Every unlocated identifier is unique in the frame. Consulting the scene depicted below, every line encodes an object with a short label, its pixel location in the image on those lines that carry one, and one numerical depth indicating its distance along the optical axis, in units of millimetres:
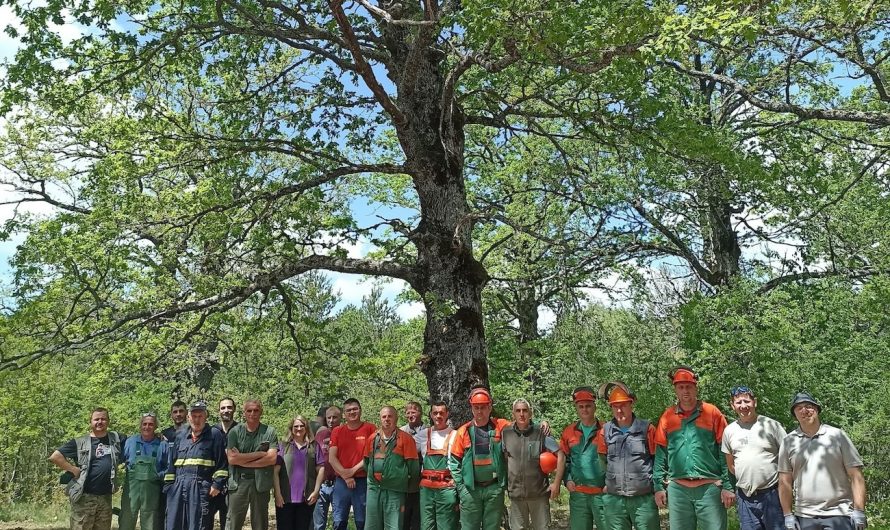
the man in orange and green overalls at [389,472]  7070
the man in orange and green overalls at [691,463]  5953
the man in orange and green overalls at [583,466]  6422
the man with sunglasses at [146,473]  7785
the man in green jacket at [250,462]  7473
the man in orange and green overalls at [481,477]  6617
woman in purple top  7855
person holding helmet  6547
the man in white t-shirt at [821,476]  4926
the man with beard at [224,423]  7672
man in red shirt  7652
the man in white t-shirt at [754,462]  5711
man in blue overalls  7426
